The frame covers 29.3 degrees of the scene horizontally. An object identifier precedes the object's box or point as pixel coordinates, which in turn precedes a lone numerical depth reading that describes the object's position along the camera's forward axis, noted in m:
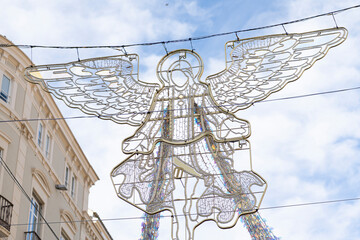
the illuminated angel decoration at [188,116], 13.77
